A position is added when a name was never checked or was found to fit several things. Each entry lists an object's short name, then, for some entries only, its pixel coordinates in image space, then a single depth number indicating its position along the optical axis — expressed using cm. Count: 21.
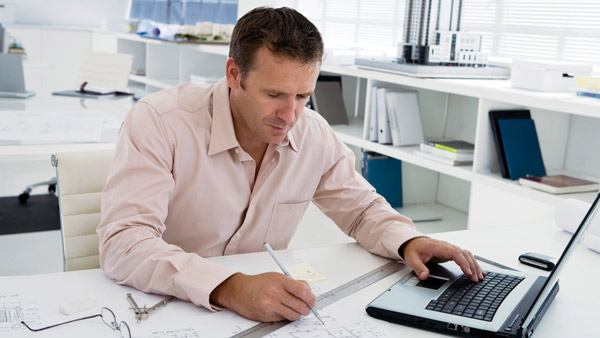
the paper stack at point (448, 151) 244
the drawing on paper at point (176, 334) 103
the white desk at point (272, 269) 107
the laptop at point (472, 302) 110
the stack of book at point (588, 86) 207
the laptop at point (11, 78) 335
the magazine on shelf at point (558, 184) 208
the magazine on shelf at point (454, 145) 246
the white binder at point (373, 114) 283
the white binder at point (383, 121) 277
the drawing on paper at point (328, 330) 107
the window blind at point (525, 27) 258
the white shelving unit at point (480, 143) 211
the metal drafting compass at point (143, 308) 109
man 118
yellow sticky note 133
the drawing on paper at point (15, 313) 104
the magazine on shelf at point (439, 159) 244
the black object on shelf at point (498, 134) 226
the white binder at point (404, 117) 274
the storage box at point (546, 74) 220
